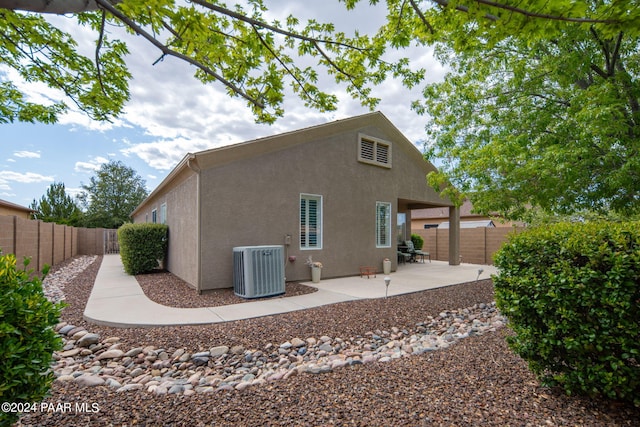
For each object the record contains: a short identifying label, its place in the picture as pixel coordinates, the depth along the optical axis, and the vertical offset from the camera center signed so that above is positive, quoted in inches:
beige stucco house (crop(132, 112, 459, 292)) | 290.0 +26.6
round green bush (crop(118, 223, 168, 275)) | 395.9 -30.3
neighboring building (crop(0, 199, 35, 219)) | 831.9 +37.5
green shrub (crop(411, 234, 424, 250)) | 653.3 -39.9
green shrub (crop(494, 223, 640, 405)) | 91.1 -26.8
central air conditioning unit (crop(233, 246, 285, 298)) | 270.8 -43.9
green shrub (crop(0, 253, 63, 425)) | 70.2 -27.7
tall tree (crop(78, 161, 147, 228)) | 1369.3 +129.3
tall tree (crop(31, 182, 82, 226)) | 1127.0 +57.3
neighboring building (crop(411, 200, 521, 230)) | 923.1 +9.2
